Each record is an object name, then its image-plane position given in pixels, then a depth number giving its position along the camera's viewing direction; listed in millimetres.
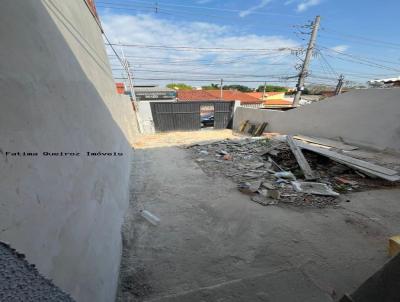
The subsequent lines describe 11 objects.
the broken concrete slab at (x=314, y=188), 3648
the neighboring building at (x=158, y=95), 18272
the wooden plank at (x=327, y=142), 6402
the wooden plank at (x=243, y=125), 11120
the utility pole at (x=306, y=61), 12661
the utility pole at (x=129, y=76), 11221
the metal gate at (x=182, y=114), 11375
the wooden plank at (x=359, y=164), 4164
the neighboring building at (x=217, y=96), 20095
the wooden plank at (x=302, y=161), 4336
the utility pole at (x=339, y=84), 13198
